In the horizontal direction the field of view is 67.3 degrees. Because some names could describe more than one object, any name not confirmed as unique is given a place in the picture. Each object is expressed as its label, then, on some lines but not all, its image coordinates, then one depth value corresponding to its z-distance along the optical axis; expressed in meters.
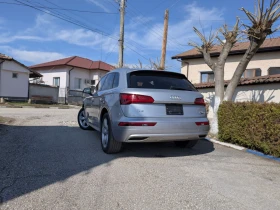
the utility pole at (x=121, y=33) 14.37
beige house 8.42
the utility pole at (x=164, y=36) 13.90
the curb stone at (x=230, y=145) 5.17
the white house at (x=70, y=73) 23.27
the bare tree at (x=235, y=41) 5.70
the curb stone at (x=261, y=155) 4.41
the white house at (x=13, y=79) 18.10
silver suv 3.78
